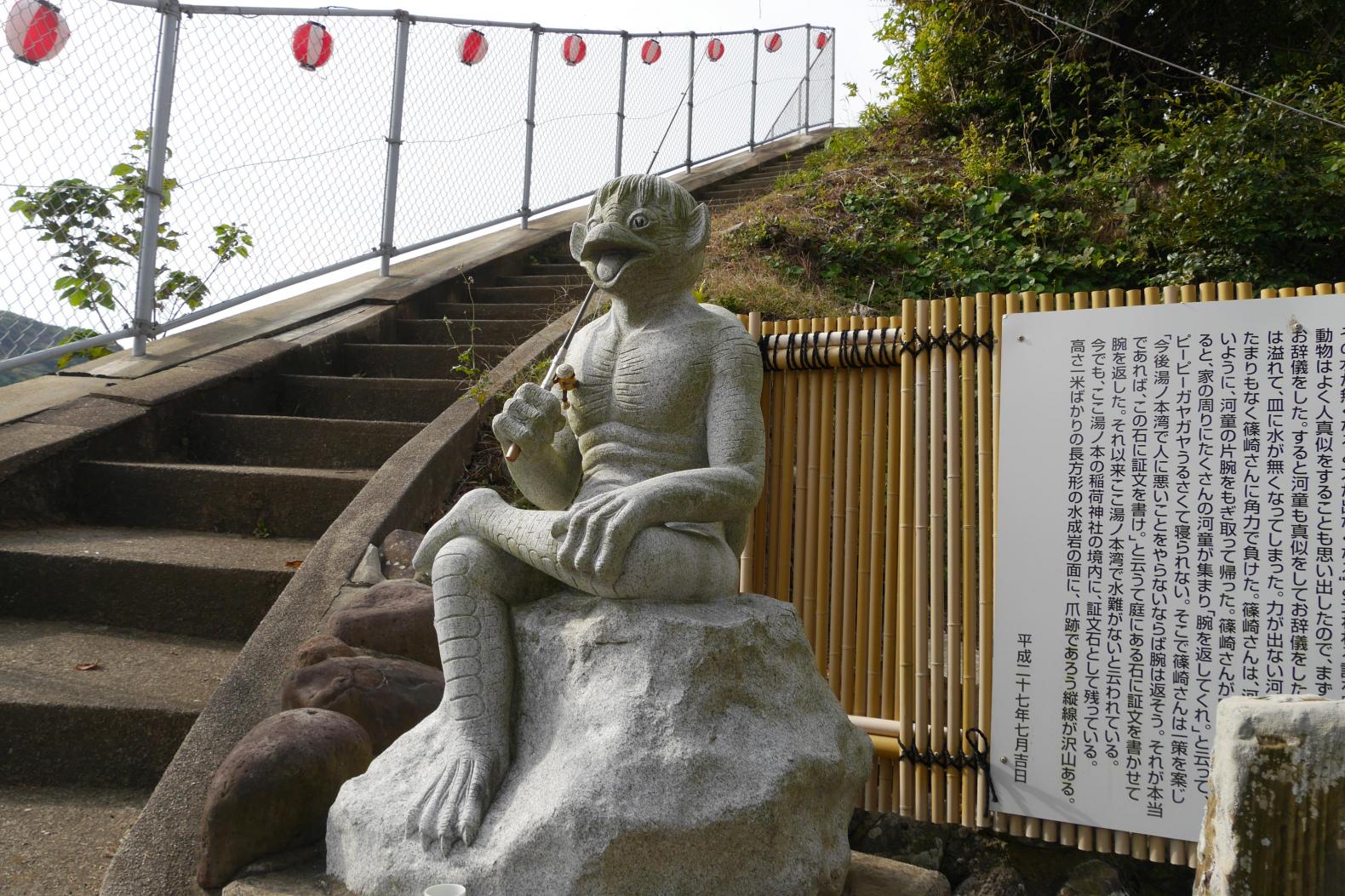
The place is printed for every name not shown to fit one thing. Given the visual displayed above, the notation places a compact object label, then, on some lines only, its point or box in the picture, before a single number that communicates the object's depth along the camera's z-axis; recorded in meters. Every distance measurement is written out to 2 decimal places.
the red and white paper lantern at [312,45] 6.44
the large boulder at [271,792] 2.70
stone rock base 2.31
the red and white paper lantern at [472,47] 7.63
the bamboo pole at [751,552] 4.05
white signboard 3.05
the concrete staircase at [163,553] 3.48
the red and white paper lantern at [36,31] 4.88
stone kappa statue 2.62
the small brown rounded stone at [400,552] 4.09
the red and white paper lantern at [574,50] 8.78
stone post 2.10
